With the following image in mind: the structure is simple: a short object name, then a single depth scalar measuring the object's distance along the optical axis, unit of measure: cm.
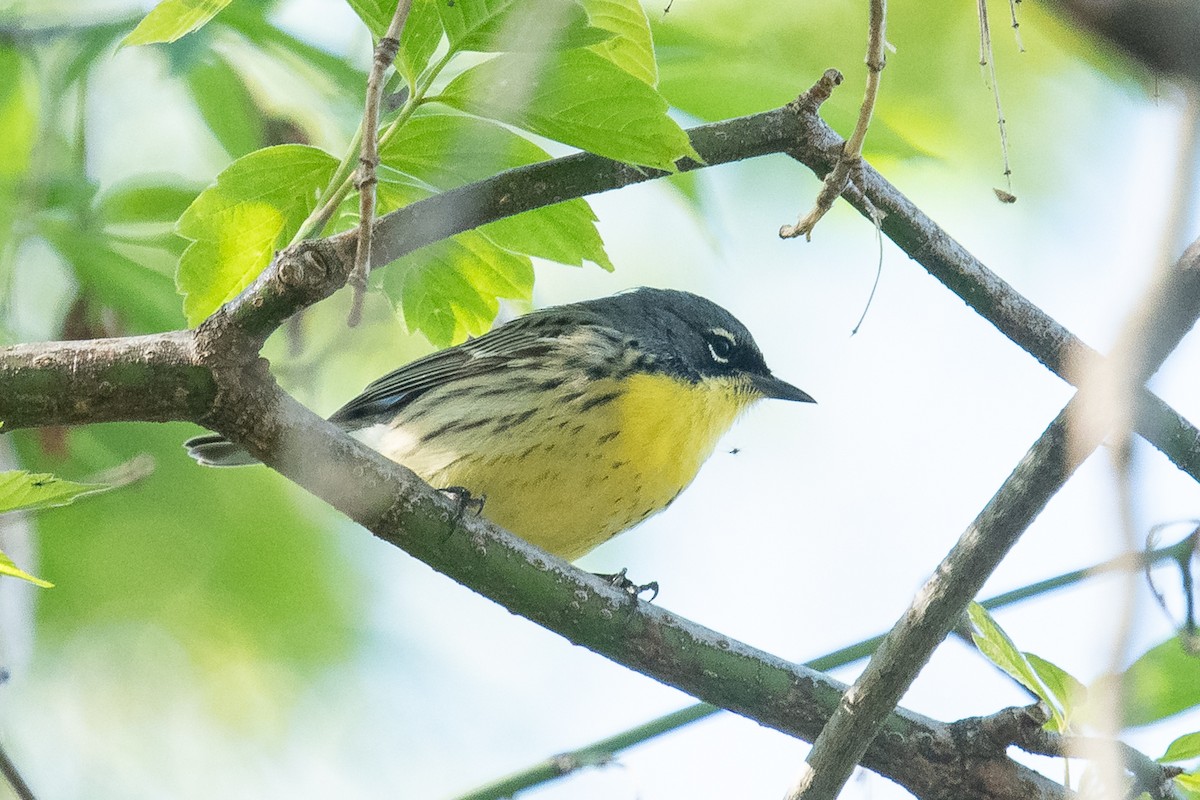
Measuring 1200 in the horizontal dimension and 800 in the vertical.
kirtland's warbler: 937
